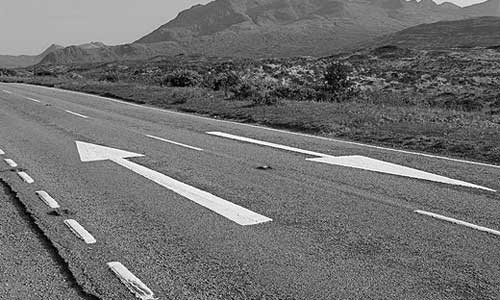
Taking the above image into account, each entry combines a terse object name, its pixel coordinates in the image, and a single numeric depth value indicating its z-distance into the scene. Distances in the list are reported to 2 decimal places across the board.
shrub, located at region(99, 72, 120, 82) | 44.73
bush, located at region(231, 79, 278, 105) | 19.48
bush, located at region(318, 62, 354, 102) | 25.14
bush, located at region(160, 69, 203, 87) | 33.31
